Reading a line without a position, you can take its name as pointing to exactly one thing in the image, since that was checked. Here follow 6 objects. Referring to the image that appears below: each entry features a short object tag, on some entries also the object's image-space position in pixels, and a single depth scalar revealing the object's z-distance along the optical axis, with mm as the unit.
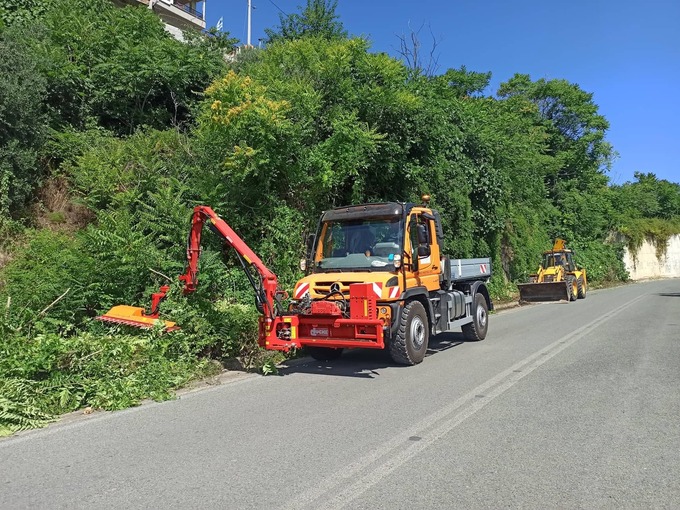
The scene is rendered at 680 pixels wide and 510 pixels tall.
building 40156
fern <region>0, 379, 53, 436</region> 5625
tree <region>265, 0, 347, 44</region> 20031
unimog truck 8203
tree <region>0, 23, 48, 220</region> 12039
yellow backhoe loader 25250
